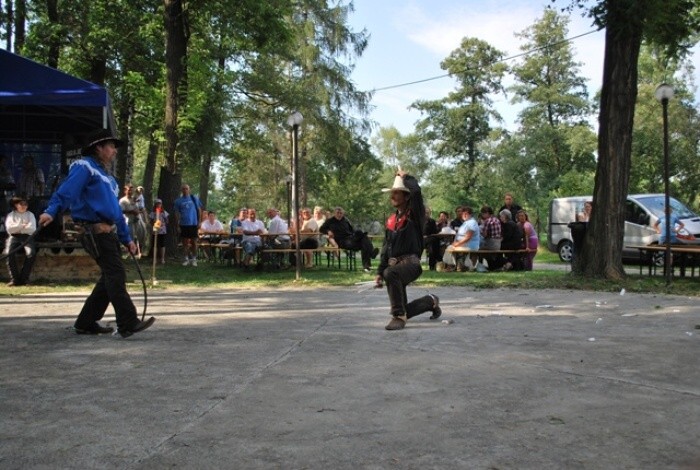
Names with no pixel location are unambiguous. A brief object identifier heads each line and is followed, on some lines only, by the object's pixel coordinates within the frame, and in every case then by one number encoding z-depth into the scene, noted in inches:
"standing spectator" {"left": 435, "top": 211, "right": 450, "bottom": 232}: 668.1
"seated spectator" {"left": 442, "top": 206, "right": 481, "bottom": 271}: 568.5
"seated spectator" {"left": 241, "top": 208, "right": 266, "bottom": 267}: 574.6
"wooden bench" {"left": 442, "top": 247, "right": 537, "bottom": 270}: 568.7
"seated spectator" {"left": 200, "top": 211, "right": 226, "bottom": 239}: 721.9
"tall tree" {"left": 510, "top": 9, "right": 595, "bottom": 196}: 1811.0
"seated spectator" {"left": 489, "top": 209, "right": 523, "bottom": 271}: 582.2
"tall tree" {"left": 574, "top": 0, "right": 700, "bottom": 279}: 440.5
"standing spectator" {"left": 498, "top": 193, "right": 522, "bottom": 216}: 641.8
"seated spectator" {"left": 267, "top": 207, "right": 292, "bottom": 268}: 599.5
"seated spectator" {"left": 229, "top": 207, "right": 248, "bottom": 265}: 627.2
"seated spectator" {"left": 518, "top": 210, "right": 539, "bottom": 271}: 595.5
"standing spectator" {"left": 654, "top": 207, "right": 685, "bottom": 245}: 602.9
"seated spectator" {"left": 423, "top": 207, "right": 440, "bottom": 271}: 623.2
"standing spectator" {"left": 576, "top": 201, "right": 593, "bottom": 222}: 620.4
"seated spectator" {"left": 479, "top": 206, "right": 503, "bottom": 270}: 578.8
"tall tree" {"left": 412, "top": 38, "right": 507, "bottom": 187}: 1902.1
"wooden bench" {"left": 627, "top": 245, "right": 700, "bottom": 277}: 449.7
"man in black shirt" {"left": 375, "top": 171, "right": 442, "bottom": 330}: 264.5
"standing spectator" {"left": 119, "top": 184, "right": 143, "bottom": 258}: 601.3
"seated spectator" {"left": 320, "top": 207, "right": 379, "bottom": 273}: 580.1
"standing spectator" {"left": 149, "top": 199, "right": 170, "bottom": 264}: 613.8
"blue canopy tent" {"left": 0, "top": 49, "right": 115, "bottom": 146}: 444.8
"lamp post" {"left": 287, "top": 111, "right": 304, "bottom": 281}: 492.7
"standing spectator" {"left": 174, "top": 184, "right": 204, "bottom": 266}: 619.2
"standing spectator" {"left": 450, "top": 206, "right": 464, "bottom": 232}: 681.9
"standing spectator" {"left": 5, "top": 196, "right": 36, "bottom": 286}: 435.8
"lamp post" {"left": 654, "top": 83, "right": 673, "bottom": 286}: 437.5
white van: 645.9
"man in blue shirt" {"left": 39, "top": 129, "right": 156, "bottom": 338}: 235.9
